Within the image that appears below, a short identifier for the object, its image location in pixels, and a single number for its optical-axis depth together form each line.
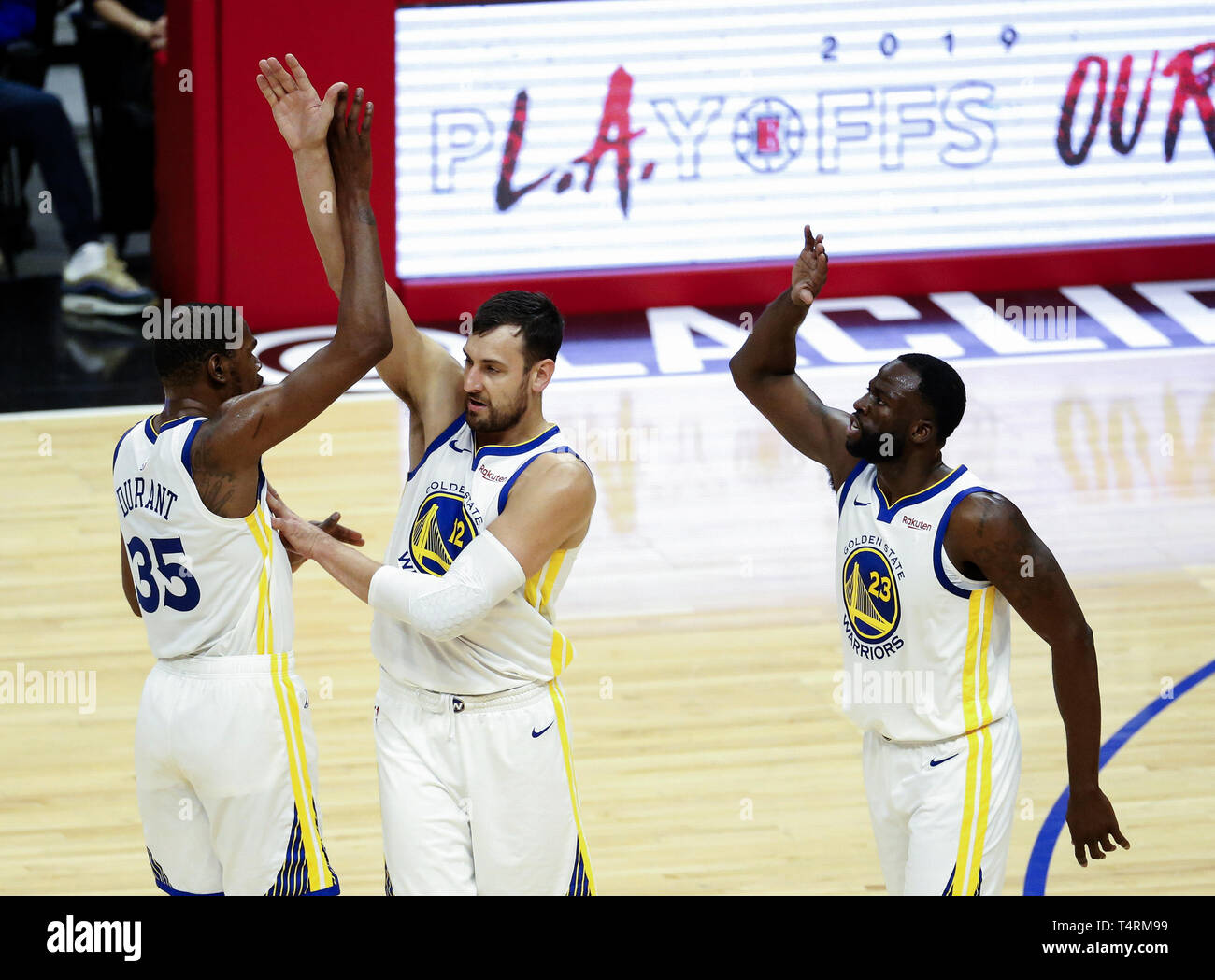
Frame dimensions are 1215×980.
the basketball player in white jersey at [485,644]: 7.68
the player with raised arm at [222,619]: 7.59
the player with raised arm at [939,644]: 7.56
